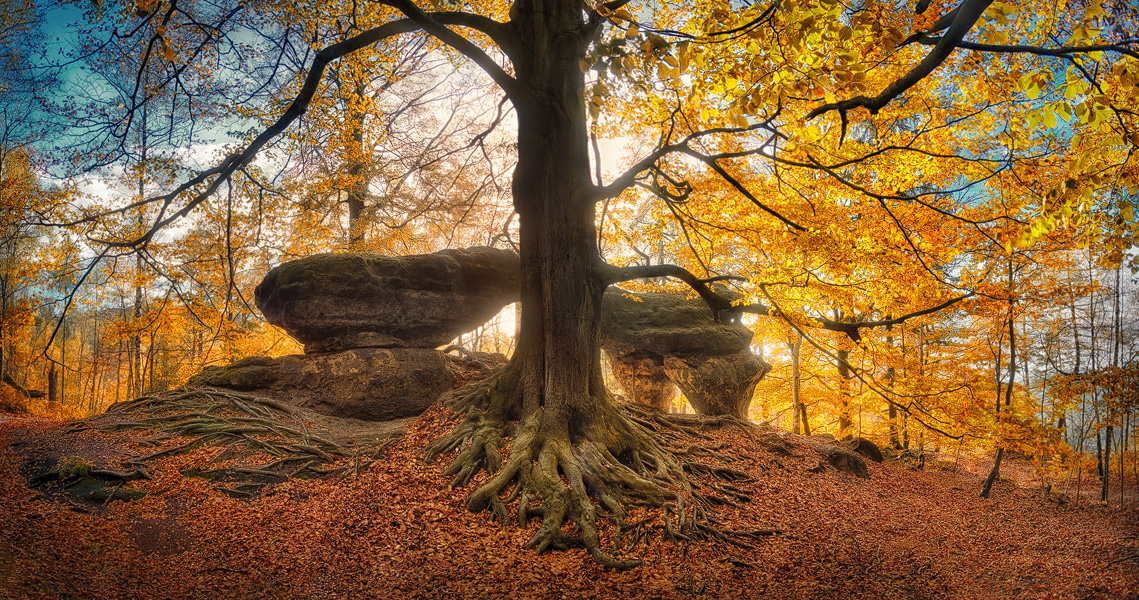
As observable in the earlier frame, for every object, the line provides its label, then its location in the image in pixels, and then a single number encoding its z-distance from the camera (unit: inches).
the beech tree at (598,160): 132.9
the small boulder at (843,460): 348.8
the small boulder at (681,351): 414.0
